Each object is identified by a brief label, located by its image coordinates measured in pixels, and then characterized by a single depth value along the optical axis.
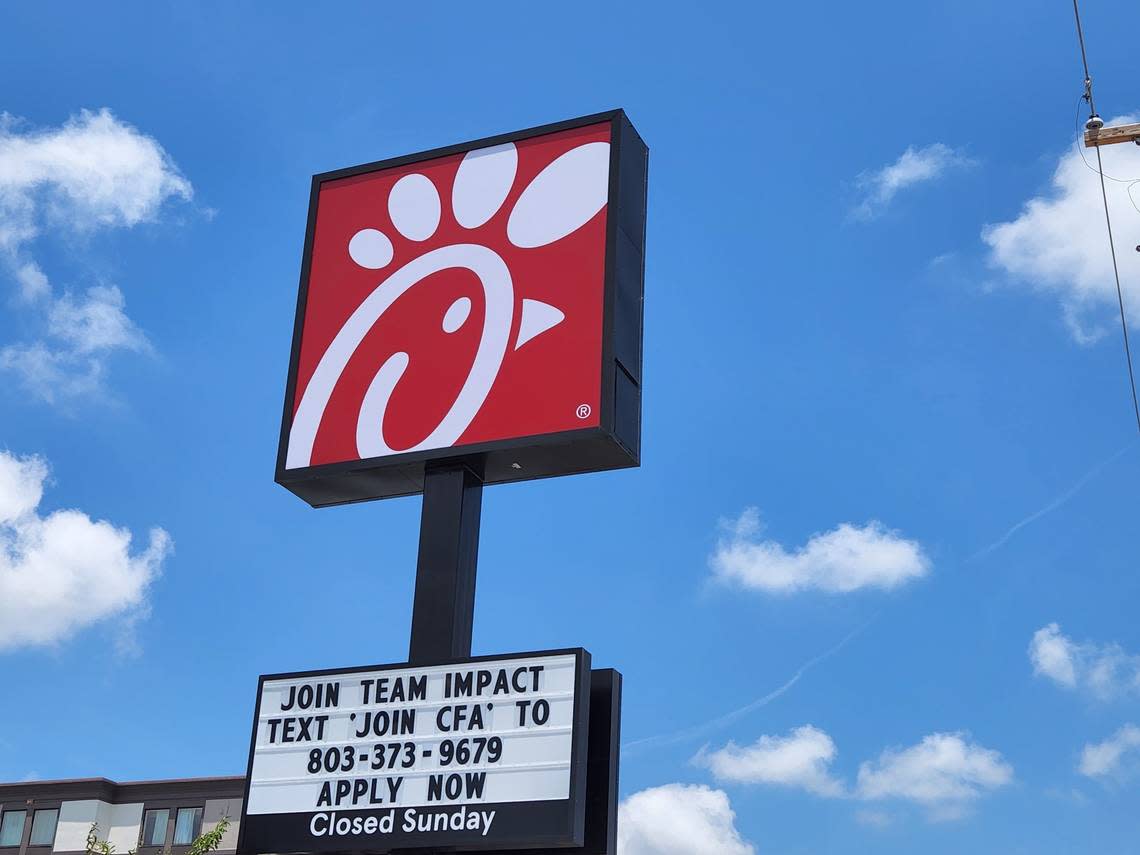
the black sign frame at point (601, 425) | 13.81
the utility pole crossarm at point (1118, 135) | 29.84
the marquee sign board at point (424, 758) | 12.10
